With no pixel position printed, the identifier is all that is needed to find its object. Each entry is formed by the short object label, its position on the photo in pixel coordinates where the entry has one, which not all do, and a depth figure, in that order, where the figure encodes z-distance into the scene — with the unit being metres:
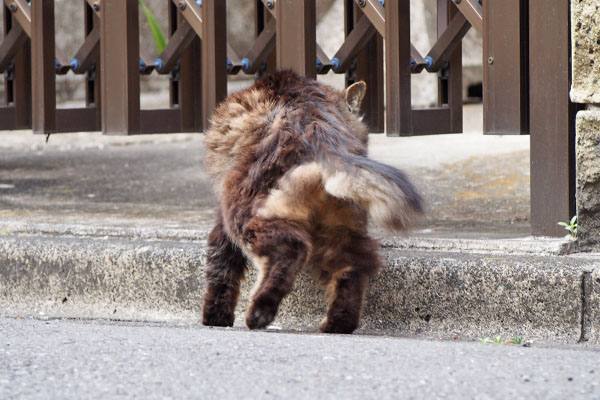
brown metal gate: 7.55
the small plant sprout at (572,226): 7.38
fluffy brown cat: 6.38
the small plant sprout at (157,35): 12.22
